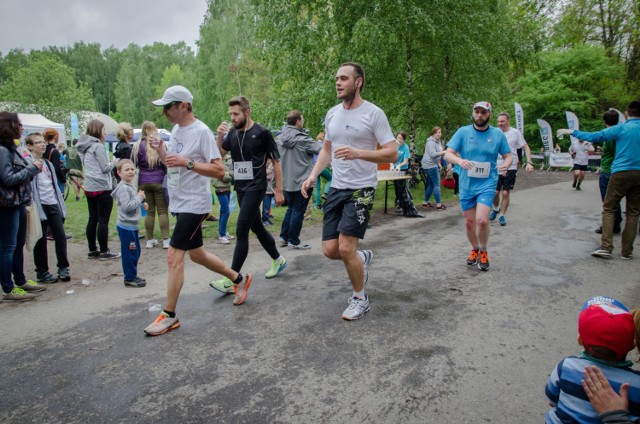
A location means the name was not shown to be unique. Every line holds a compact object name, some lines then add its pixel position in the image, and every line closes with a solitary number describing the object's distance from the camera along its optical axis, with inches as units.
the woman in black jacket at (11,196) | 176.9
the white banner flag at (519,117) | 617.9
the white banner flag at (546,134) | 886.7
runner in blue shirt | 214.7
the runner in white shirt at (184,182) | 148.3
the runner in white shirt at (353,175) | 150.8
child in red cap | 67.2
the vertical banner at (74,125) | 942.4
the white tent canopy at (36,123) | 883.4
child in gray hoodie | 200.4
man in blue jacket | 226.4
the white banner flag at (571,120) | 408.3
